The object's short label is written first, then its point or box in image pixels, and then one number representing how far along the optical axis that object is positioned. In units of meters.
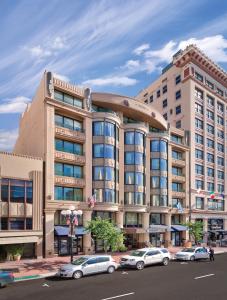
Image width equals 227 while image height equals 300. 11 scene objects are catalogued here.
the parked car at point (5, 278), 17.40
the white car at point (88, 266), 19.86
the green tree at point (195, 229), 39.29
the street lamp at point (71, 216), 23.96
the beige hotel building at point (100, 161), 30.48
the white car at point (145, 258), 23.34
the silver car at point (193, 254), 27.46
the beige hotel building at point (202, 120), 48.54
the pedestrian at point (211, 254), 27.86
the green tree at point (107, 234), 26.49
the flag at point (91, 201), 30.79
